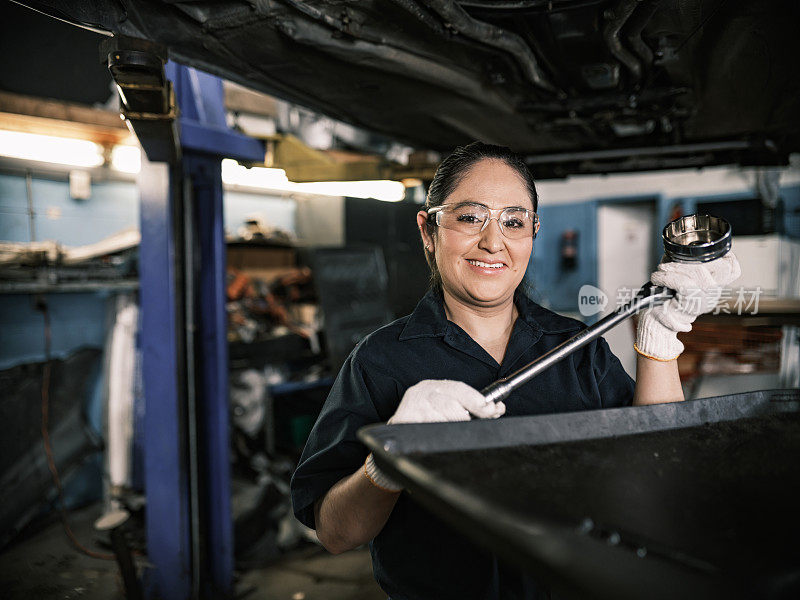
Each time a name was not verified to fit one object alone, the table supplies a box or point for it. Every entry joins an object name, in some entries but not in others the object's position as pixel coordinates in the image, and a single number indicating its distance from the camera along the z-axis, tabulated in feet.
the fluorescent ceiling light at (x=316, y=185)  9.14
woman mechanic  3.34
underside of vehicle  3.65
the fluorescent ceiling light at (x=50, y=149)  8.04
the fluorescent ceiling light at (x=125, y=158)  9.02
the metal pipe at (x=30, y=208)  9.95
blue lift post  6.79
